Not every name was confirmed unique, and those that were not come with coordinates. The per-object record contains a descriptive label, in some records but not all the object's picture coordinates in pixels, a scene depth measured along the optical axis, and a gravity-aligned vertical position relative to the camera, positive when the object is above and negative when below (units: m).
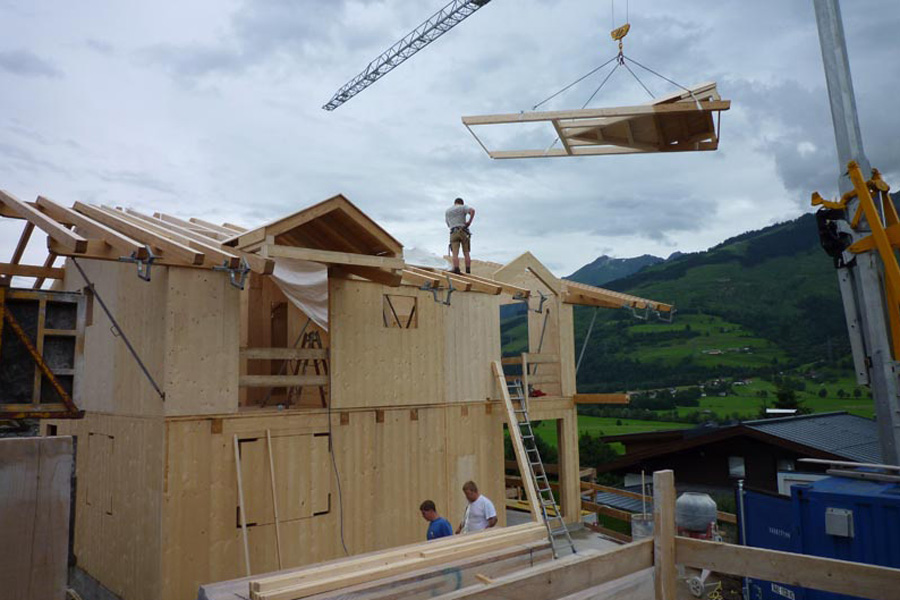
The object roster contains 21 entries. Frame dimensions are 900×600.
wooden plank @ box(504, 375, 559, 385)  17.24 +0.56
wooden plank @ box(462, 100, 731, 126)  10.23 +4.59
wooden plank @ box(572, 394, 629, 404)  17.33 -0.03
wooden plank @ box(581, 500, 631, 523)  18.67 -3.32
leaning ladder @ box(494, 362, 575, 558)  13.59 -0.75
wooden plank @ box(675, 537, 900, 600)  4.05 -1.19
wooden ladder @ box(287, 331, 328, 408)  14.15 +1.01
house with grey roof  20.32 -1.95
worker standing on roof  16.50 +4.48
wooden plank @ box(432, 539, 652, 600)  3.91 -1.15
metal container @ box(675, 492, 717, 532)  14.53 -2.62
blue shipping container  8.94 -1.93
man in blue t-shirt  9.46 -1.71
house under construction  10.59 +0.29
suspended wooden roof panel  10.54 +4.71
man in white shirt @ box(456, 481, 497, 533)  10.13 -1.72
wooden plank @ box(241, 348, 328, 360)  11.79 +1.06
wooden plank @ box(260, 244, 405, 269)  10.81 +2.63
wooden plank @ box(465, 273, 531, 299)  15.76 +2.70
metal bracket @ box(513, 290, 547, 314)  16.83 +2.63
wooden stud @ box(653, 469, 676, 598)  4.95 -1.08
